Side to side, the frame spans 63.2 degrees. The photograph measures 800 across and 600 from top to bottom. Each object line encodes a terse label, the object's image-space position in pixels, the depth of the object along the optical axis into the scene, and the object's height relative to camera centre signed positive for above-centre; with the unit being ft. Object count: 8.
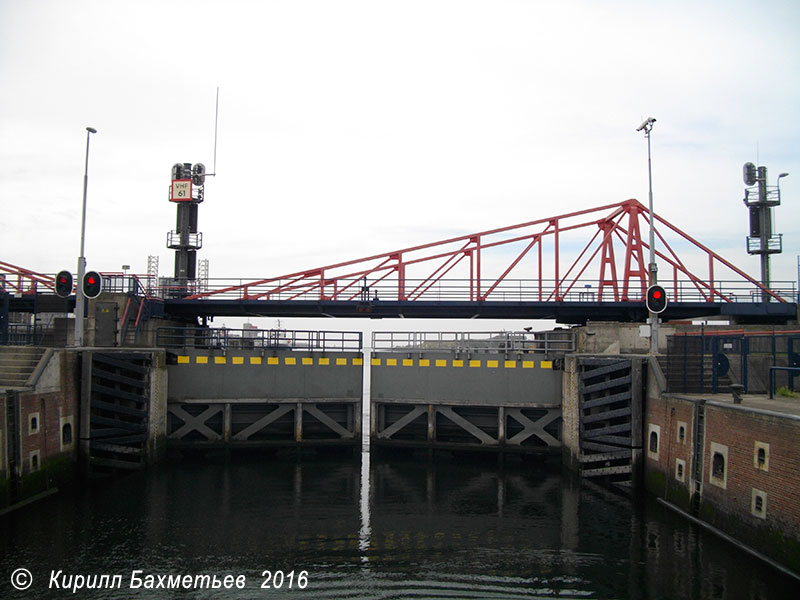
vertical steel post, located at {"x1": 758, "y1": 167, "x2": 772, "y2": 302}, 156.66 +28.66
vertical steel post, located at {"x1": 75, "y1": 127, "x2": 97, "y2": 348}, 80.64 +3.04
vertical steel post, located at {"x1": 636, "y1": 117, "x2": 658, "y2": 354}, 80.12 +8.84
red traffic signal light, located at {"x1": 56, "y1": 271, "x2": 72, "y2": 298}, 79.15 +5.35
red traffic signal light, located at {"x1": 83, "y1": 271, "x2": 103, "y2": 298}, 79.36 +5.55
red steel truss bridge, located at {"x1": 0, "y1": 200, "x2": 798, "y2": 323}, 119.24 +6.56
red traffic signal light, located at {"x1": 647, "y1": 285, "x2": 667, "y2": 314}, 77.25 +4.69
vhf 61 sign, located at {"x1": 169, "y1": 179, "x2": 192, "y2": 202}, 149.39 +32.08
